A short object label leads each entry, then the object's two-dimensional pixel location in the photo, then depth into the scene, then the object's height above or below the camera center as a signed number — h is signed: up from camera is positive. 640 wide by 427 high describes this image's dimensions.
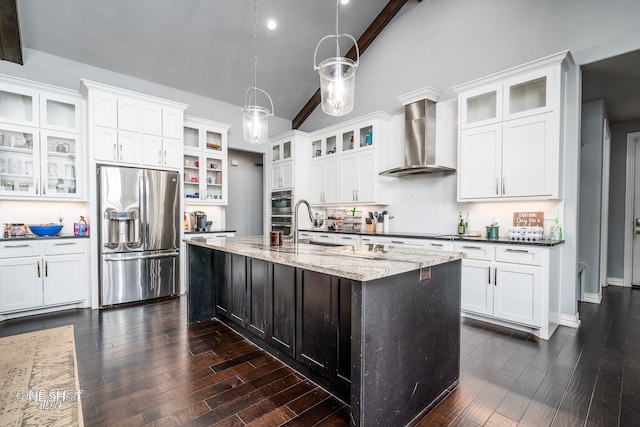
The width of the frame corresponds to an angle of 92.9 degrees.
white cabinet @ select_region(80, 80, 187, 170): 3.90 +1.11
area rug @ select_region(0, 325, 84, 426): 0.92 -0.63
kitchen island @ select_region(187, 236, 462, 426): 1.52 -0.70
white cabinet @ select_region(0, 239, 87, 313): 3.41 -0.78
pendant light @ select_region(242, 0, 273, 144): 2.95 +0.84
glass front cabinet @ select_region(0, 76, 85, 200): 3.66 +0.83
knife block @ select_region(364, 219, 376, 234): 4.91 -0.29
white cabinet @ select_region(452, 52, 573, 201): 3.13 +0.87
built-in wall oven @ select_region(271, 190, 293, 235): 5.97 -0.02
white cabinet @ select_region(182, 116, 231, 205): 5.12 +0.82
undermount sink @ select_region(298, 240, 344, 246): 2.79 -0.31
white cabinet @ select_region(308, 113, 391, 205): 4.90 +0.84
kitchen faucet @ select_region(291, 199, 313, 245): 2.69 -0.22
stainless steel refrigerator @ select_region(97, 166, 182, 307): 3.90 -0.35
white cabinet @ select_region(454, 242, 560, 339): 2.93 -0.77
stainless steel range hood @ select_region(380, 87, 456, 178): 4.30 +1.11
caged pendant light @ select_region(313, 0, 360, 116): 2.26 +0.96
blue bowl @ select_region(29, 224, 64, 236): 3.69 -0.27
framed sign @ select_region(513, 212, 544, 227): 3.48 -0.10
